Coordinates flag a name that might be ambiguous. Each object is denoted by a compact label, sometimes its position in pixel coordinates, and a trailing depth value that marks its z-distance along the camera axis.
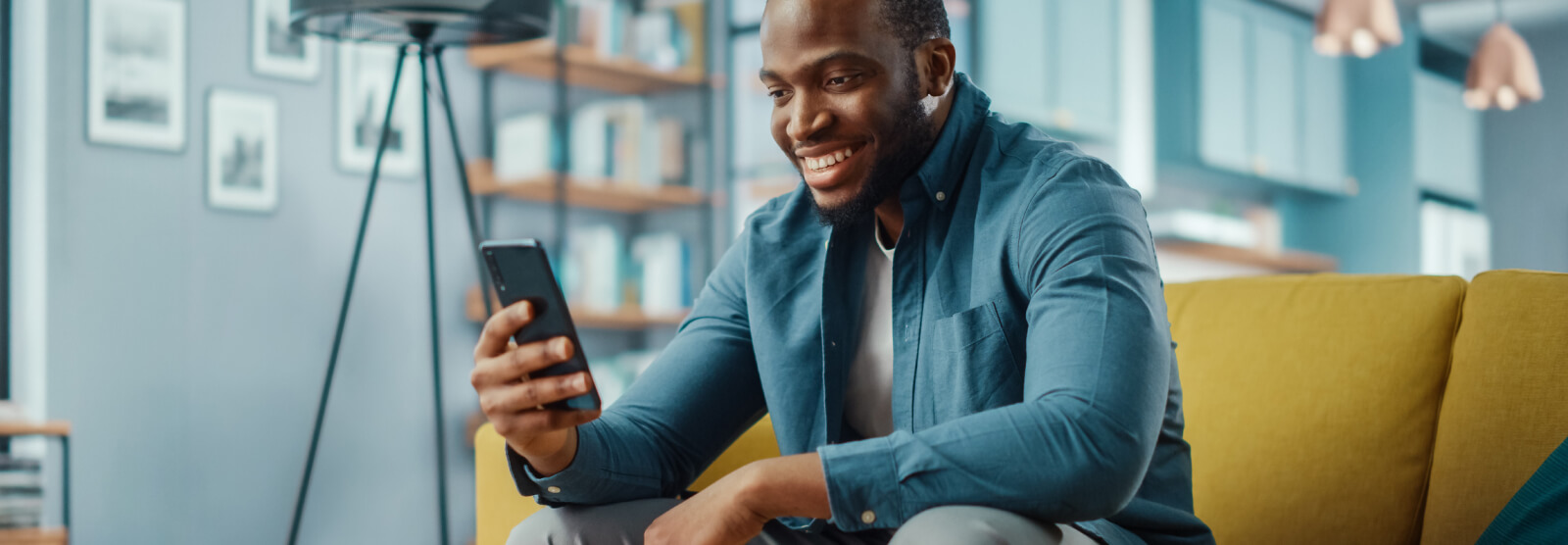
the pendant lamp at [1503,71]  4.21
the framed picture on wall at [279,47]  2.98
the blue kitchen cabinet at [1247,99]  5.18
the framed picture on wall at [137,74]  2.66
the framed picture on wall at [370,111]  3.18
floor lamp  2.12
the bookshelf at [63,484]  2.34
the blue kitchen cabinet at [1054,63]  4.29
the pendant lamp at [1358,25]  3.35
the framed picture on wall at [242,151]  2.89
